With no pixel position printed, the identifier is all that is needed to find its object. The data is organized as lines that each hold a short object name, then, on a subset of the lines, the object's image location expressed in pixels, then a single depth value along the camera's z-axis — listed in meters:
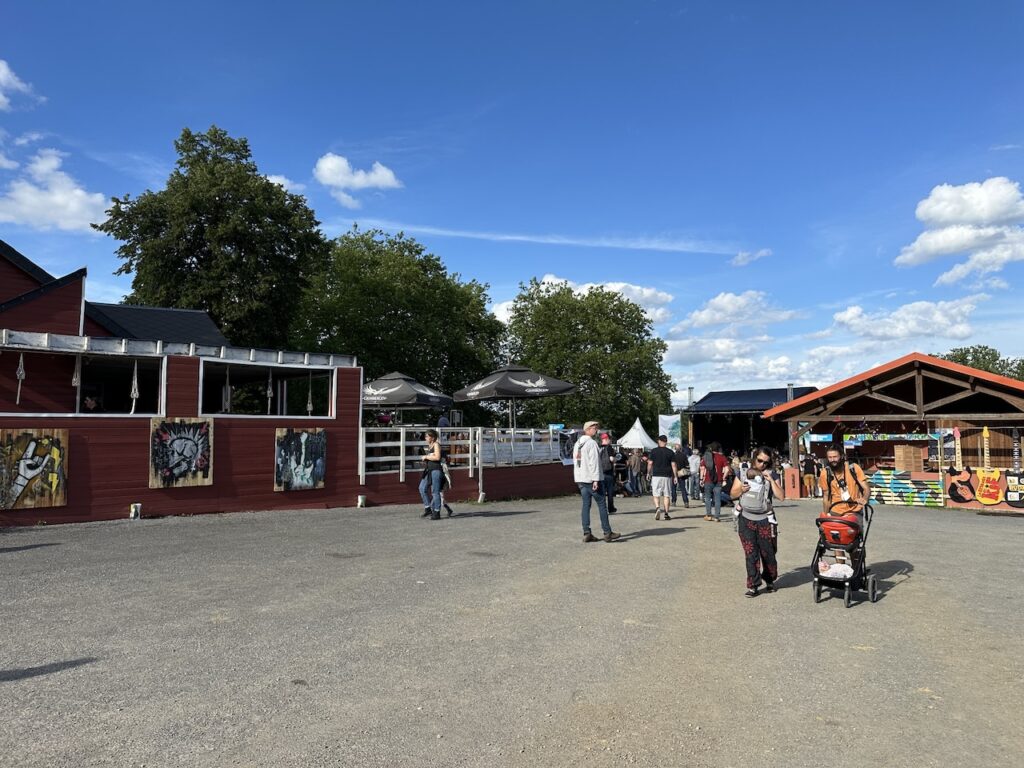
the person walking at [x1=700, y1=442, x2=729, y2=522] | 15.01
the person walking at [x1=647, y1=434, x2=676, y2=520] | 14.64
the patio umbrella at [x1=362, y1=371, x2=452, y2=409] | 18.94
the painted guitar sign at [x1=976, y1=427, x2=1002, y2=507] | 18.91
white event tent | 25.88
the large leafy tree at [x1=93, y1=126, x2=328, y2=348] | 30.12
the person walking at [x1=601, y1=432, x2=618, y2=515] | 16.34
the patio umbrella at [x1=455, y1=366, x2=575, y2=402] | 19.78
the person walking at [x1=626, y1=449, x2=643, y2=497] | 22.53
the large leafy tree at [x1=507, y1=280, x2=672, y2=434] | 47.97
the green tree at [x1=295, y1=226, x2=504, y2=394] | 39.84
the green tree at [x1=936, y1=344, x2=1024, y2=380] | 69.26
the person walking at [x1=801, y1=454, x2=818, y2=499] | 22.52
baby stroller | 7.18
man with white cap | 10.77
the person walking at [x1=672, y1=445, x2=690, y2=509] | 15.94
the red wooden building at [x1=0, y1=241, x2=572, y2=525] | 12.70
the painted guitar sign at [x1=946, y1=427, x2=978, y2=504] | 19.53
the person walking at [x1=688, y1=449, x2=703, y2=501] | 20.92
